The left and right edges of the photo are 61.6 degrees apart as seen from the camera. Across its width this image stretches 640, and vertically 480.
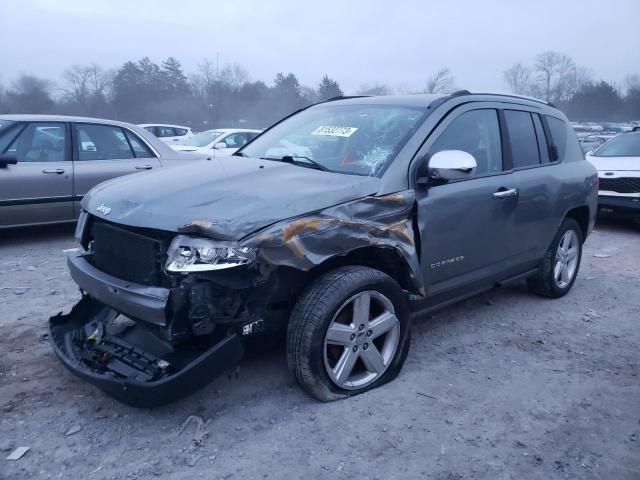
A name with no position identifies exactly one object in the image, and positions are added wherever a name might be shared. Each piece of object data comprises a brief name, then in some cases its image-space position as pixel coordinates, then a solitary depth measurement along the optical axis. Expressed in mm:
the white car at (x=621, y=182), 8391
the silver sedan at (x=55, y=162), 6004
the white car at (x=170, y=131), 19508
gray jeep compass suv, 2600
